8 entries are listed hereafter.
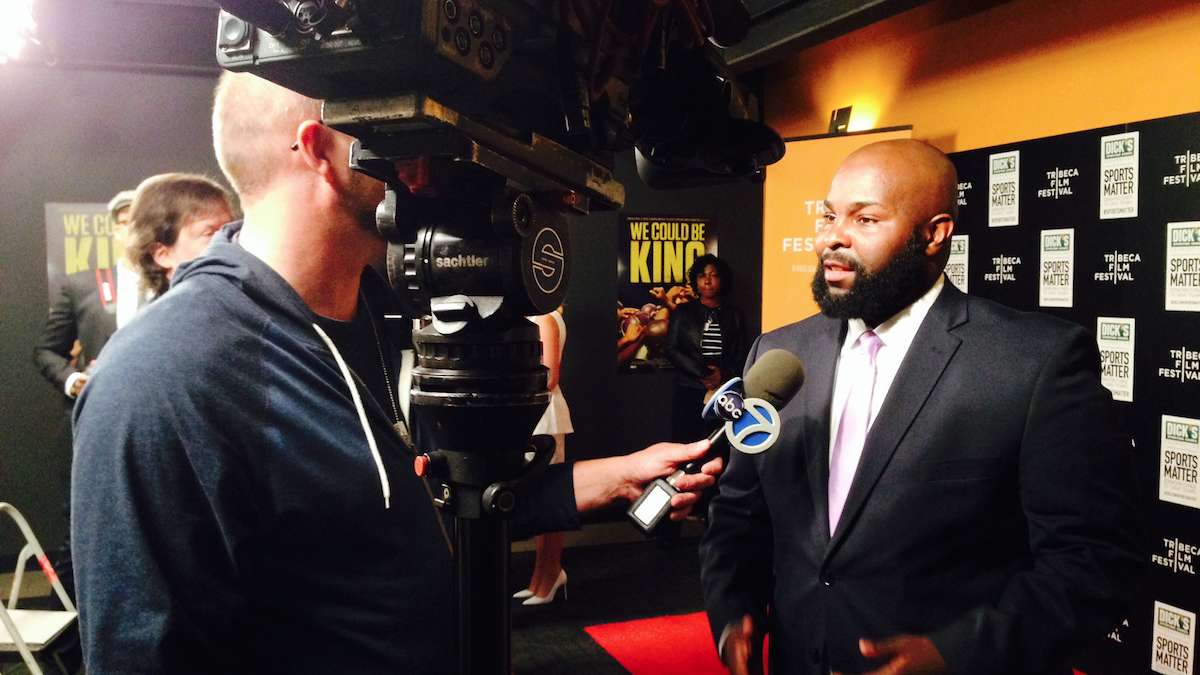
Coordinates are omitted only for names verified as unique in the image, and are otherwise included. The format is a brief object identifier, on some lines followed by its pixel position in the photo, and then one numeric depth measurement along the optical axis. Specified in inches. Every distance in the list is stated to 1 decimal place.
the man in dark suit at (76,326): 156.6
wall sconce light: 196.1
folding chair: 87.7
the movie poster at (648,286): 237.0
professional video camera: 26.7
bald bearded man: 54.8
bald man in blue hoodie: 32.4
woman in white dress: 166.6
